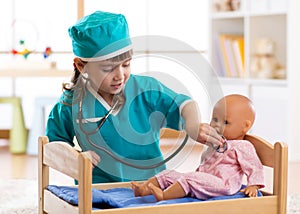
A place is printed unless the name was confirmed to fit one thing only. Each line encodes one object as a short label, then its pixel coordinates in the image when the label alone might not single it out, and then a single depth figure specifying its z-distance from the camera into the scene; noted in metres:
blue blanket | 1.69
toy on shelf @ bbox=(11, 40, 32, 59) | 4.23
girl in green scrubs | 1.82
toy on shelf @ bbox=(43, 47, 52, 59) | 4.27
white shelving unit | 3.81
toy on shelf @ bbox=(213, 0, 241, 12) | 4.48
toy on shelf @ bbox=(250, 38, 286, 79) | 4.12
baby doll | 1.84
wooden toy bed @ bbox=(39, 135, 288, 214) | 1.61
